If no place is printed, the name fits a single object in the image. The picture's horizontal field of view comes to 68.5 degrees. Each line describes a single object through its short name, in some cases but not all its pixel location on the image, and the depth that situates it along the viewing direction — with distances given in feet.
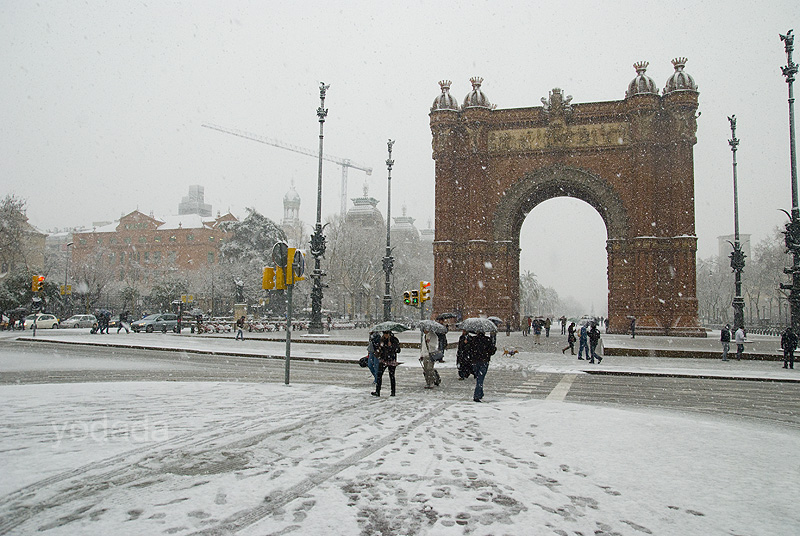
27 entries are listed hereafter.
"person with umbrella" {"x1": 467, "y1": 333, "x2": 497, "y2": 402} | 34.25
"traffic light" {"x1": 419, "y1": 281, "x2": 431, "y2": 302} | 108.88
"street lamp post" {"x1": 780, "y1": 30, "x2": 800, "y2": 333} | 72.33
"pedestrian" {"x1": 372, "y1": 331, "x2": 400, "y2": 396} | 35.55
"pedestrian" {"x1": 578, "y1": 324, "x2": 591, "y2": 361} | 72.28
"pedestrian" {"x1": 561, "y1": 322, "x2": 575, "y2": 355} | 83.52
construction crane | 597.11
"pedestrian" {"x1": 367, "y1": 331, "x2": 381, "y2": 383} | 36.27
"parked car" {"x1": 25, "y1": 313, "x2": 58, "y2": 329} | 152.87
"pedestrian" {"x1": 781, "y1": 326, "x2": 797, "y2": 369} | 62.64
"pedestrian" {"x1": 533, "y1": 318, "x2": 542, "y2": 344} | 112.42
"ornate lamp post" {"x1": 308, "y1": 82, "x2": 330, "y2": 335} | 100.93
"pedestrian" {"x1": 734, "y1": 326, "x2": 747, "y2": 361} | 71.37
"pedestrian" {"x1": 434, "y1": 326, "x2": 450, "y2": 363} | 68.98
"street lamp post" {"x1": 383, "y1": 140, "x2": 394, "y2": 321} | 117.39
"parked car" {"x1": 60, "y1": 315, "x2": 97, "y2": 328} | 164.41
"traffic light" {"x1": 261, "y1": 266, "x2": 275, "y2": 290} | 43.75
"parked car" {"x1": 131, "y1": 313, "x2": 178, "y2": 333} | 137.59
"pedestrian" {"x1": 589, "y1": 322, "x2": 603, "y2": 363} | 67.77
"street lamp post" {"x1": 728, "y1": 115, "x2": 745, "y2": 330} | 103.81
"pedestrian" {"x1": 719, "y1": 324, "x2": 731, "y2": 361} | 68.59
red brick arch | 131.34
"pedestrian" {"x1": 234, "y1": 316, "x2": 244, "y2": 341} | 105.40
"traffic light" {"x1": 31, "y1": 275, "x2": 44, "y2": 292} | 106.83
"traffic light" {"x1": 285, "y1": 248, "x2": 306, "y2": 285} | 40.83
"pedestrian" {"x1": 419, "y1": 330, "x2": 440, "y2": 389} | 40.50
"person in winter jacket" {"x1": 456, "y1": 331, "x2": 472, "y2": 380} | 35.43
